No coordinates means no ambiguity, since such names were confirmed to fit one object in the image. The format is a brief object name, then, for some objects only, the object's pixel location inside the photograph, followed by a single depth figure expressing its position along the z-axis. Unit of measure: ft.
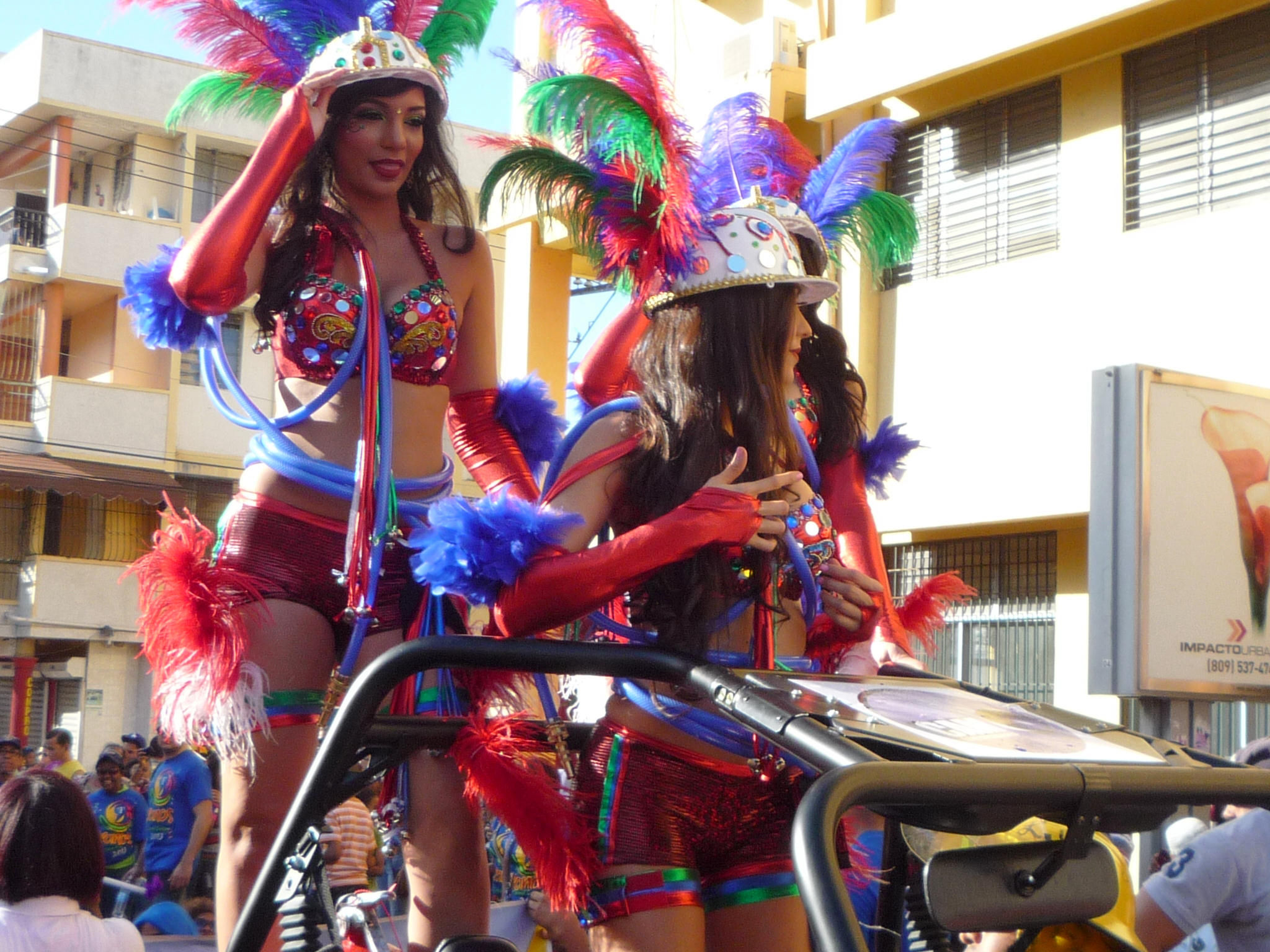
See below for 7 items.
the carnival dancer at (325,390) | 8.34
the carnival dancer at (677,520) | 7.08
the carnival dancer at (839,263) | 8.74
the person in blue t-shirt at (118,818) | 27.27
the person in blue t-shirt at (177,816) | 24.81
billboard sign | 18.76
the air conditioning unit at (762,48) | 33.35
